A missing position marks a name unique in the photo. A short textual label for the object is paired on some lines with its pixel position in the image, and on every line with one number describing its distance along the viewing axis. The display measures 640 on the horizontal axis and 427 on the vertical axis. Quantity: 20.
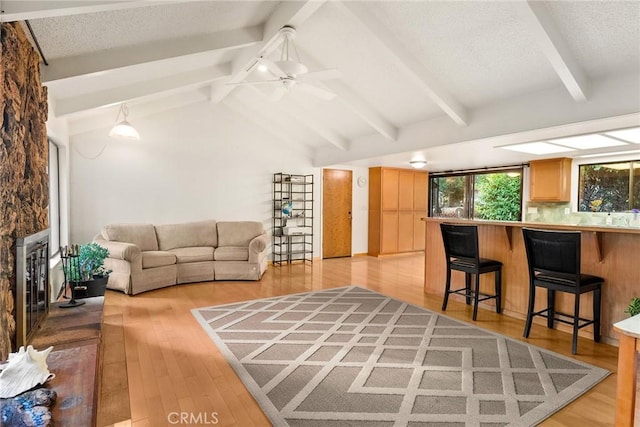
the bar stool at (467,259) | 3.67
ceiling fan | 2.90
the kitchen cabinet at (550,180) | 6.14
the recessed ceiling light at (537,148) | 4.75
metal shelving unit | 7.01
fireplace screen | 2.06
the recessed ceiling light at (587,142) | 4.24
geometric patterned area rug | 2.06
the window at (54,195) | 4.61
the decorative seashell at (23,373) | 1.52
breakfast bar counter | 3.01
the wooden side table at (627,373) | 1.37
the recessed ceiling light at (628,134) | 3.82
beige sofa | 4.69
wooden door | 7.67
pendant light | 4.40
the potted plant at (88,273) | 3.36
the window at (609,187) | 5.78
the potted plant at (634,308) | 2.15
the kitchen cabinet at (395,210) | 7.98
